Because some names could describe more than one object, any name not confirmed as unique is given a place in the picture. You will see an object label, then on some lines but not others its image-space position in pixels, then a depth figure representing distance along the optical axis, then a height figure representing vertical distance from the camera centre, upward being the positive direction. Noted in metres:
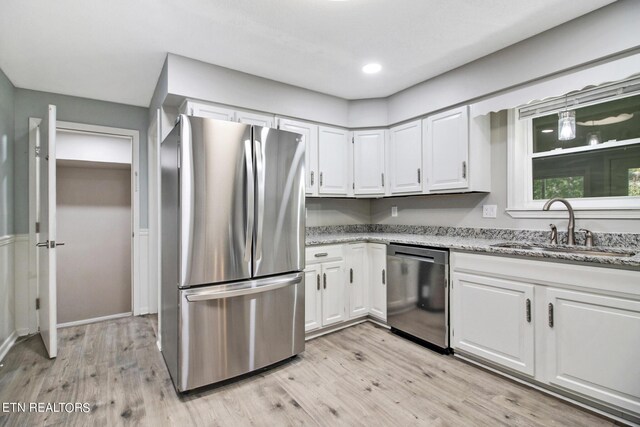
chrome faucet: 2.17 -0.10
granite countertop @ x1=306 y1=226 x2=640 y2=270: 1.78 -0.24
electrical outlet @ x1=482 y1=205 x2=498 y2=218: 2.71 +0.01
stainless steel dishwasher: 2.49 -0.71
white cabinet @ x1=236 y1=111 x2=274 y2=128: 2.75 +0.88
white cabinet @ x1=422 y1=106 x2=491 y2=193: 2.66 +0.55
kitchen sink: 1.92 -0.26
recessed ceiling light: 2.69 +1.30
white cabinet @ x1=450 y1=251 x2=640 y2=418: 1.64 -0.70
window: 2.10 +0.46
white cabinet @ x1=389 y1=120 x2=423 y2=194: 3.10 +0.58
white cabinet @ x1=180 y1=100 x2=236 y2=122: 2.51 +0.87
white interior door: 2.40 -0.12
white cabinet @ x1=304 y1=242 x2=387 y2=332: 2.82 -0.70
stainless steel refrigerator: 1.93 -0.24
